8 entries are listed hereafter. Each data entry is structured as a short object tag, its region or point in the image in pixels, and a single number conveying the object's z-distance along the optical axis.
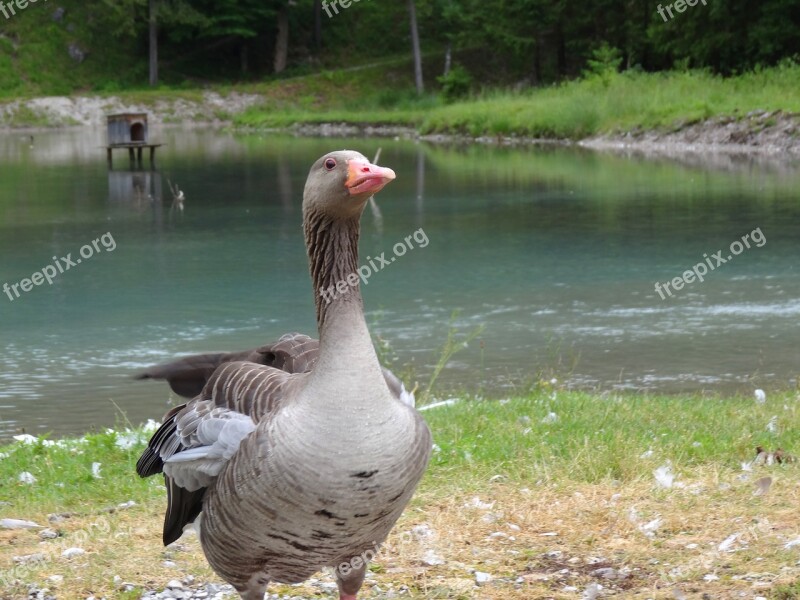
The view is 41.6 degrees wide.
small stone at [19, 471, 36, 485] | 6.27
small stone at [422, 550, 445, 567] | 4.85
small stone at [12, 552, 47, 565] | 4.95
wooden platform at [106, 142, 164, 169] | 33.50
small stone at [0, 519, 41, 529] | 5.53
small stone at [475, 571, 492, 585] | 4.60
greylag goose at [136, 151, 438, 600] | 3.47
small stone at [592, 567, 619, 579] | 4.60
